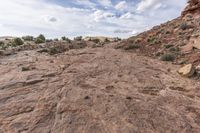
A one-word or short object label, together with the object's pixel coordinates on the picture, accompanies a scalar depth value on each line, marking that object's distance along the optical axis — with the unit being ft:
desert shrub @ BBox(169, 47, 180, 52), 24.08
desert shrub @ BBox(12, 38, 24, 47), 33.58
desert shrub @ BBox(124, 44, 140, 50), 28.31
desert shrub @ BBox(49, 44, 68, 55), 24.72
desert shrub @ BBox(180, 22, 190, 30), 30.42
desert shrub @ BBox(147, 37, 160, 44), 28.92
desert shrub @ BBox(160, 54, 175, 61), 21.86
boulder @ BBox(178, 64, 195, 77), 16.98
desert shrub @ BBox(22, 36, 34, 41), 39.81
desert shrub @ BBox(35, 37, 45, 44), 35.86
